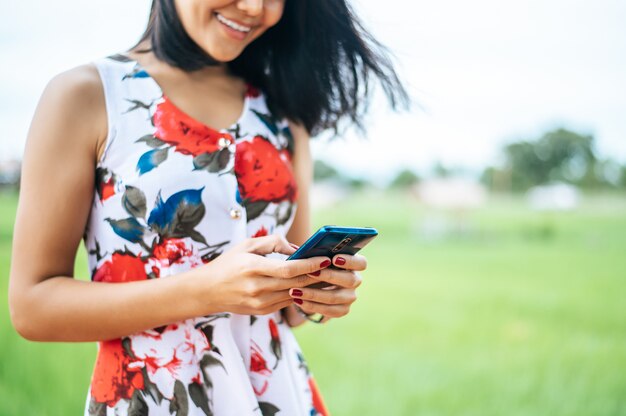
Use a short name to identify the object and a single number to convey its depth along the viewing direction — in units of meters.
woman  0.77
